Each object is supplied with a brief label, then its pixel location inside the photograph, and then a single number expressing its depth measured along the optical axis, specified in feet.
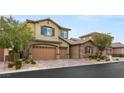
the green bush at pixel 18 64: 27.77
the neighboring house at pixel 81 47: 47.50
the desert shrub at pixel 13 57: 30.10
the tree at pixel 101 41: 45.41
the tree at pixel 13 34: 28.03
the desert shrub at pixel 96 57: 46.48
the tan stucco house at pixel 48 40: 36.69
